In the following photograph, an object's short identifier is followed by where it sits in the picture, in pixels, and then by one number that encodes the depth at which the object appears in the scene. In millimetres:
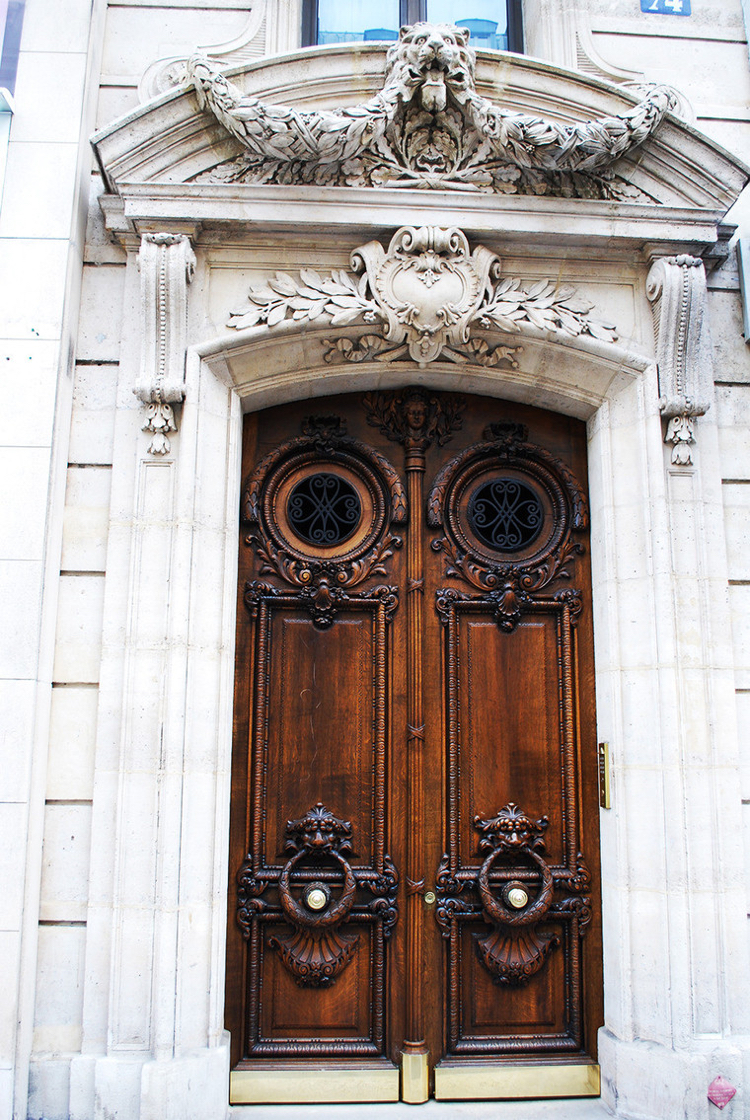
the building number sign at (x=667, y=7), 4750
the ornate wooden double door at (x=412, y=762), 4031
